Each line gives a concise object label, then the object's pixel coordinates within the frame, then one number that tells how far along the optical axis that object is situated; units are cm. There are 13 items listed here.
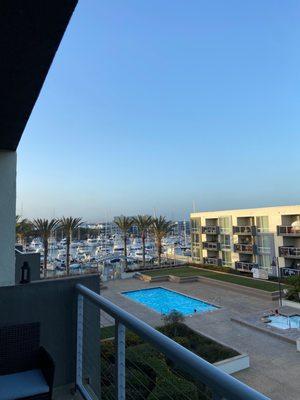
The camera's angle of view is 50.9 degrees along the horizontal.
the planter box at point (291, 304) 1930
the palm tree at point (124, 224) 3506
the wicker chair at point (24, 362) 254
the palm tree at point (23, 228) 3189
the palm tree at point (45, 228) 2878
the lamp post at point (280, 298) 2002
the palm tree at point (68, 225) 2939
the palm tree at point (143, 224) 3512
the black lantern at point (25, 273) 376
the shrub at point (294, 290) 1998
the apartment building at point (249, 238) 3150
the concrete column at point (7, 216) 473
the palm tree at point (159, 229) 3522
